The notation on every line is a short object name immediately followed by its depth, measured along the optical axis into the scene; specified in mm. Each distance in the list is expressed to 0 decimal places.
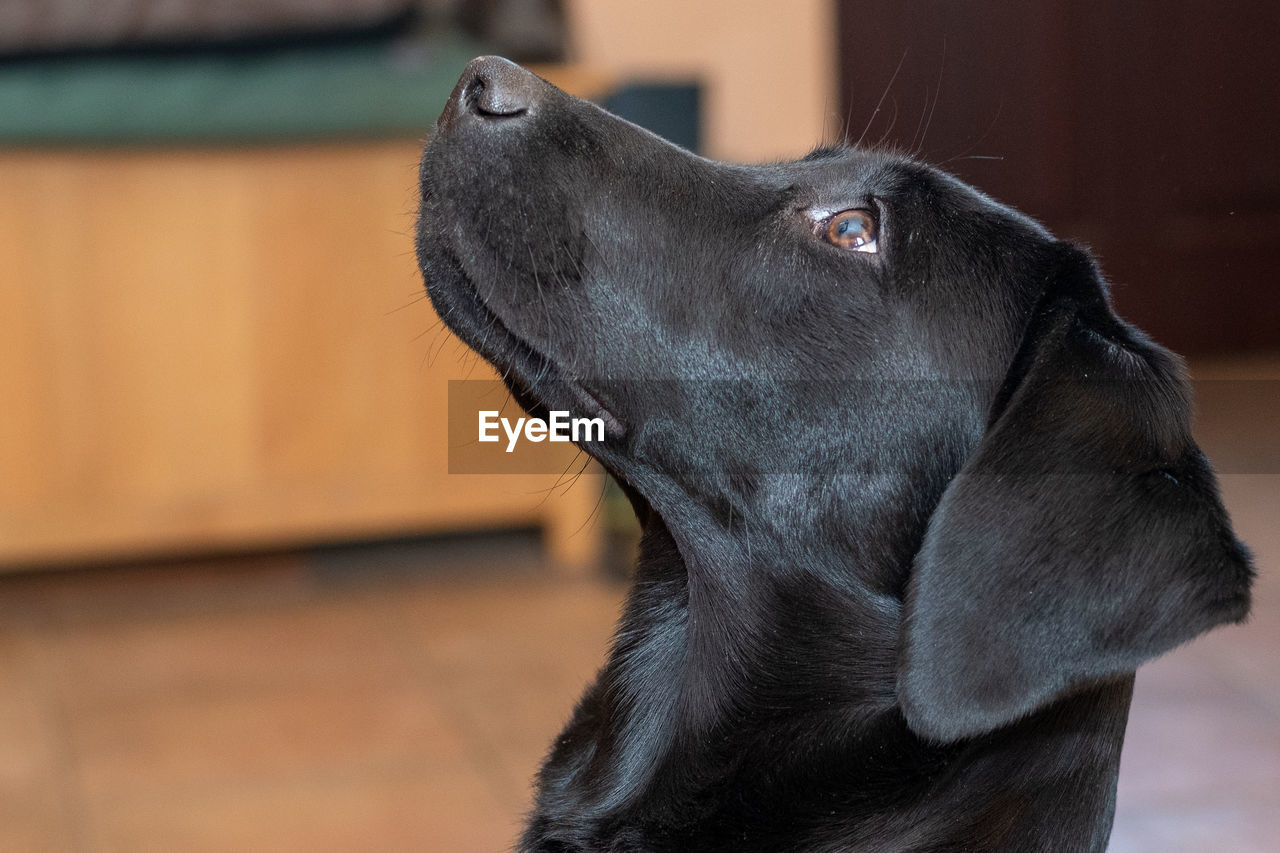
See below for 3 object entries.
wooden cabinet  2746
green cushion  2668
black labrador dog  1184
